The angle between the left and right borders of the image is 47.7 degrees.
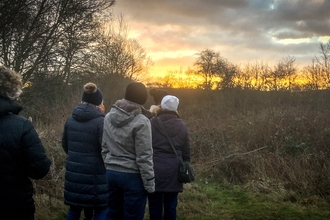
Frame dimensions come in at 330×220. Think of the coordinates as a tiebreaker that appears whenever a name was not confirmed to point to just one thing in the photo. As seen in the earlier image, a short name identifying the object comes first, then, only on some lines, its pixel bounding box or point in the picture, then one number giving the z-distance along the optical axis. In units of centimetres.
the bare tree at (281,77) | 2144
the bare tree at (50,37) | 1367
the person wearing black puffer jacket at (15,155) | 284
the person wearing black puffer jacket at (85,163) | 427
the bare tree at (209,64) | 4018
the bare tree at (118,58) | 2061
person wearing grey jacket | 386
